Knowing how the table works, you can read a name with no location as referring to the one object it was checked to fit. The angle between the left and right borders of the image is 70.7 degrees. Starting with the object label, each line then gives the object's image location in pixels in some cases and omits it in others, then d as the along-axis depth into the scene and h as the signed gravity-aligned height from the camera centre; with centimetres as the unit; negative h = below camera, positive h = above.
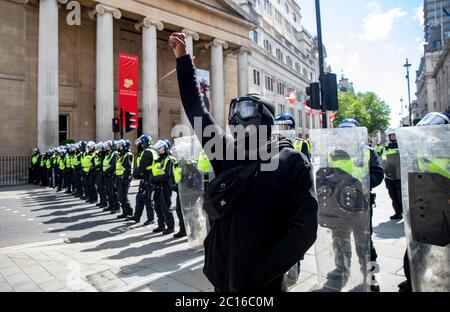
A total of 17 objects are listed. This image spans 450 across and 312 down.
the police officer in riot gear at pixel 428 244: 272 -69
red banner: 1930 +549
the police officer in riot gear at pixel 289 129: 503 +63
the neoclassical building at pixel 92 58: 1858 +796
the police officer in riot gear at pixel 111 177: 946 -18
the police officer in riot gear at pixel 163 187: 710 -39
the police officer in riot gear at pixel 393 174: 787 -21
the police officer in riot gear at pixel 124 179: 873 -23
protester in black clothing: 164 -31
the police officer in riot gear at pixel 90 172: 1127 -2
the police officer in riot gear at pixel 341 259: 369 -111
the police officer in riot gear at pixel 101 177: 1031 -19
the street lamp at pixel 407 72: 2786 +830
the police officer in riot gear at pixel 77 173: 1271 -5
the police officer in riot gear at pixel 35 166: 1723 +36
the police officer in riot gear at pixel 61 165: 1445 +32
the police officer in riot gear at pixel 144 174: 746 -10
